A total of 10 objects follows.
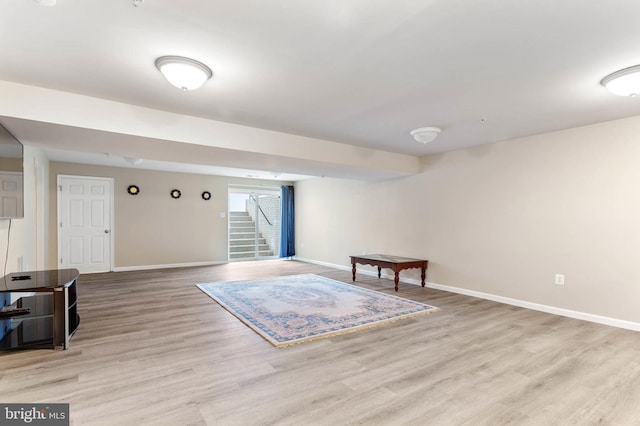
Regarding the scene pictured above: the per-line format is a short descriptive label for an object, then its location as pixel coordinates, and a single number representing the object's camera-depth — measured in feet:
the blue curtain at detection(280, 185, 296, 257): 29.76
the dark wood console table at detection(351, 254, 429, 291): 16.70
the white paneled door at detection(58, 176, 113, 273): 21.24
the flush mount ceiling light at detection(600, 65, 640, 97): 7.81
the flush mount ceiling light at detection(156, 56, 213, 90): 7.44
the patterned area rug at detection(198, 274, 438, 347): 10.69
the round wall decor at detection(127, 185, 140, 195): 23.27
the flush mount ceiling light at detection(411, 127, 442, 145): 12.55
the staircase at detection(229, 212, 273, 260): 30.60
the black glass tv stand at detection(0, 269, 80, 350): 8.94
